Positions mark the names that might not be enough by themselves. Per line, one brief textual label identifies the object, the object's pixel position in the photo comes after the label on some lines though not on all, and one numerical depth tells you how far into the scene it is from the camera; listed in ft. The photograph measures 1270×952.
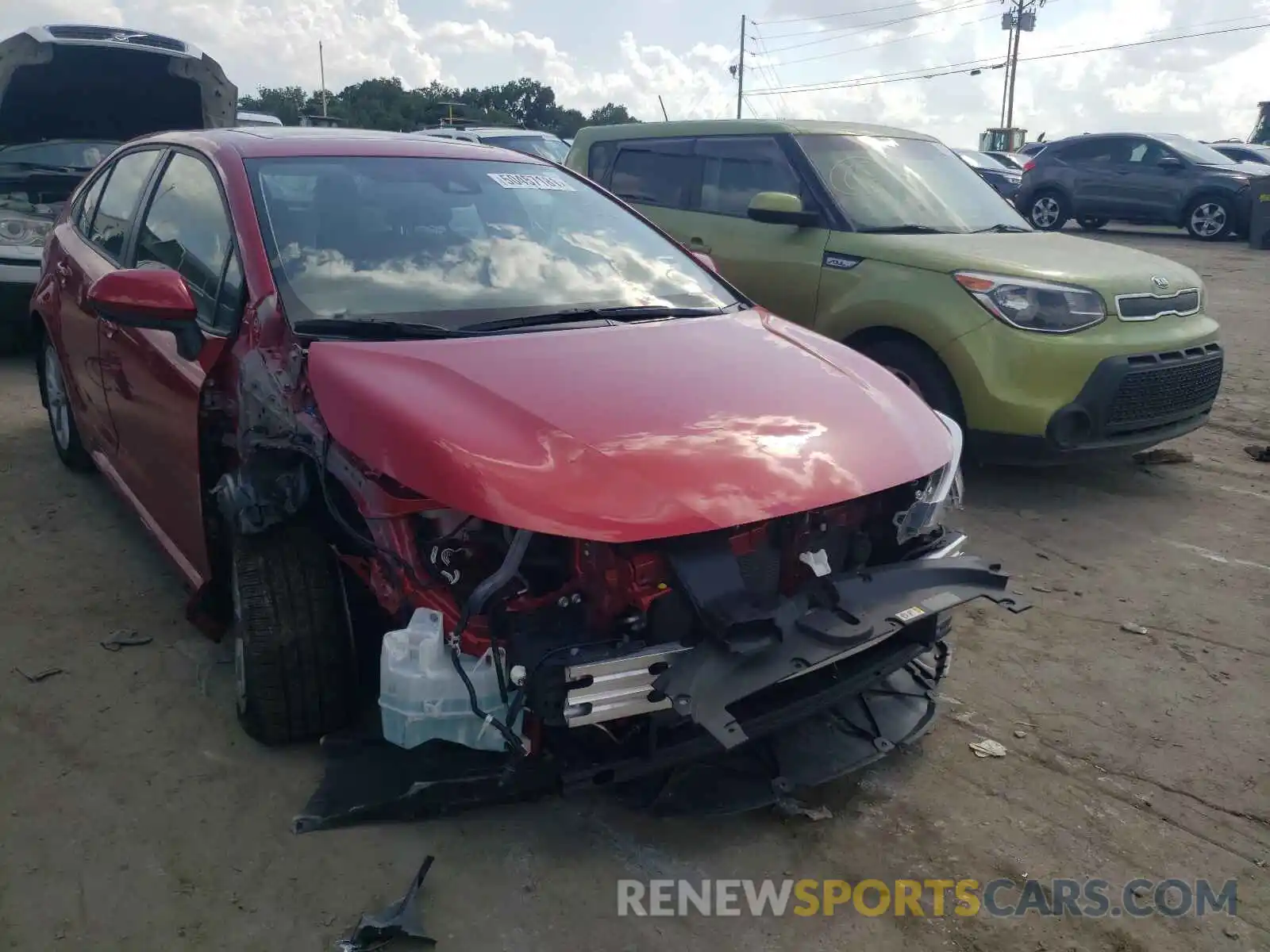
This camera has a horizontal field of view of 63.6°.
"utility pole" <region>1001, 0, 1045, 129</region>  166.09
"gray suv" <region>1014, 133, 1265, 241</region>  51.83
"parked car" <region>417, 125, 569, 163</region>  41.22
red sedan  7.68
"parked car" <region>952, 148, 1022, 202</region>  62.60
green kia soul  16.10
